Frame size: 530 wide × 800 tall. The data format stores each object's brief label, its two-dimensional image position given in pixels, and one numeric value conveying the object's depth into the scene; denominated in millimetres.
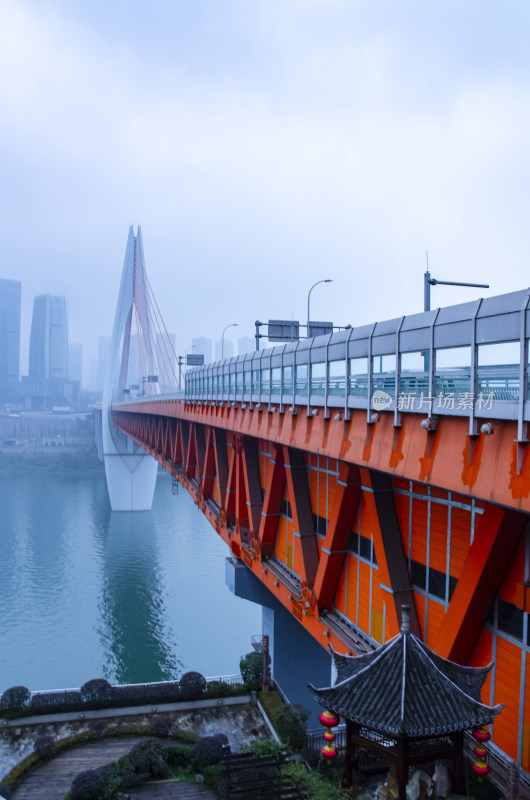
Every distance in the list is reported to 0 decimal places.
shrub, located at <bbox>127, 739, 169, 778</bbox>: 14773
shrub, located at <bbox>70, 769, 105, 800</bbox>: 13812
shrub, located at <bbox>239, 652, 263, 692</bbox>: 19766
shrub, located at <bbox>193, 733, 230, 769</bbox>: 15031
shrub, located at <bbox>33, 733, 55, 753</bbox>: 16672
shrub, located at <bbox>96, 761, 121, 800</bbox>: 13993
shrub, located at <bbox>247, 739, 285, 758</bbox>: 13952
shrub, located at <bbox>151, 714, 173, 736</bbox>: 17297
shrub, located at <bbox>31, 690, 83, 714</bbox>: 18781
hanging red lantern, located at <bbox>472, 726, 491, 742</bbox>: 7941
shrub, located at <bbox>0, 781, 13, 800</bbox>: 14805
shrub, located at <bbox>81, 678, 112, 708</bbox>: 19027
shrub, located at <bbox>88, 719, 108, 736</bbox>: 17766
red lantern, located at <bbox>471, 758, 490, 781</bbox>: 7977
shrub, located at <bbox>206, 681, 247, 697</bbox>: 19609
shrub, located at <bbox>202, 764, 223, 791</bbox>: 14102
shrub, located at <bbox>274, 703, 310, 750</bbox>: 15312
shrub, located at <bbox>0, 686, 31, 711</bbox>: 18688
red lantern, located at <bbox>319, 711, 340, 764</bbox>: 8828
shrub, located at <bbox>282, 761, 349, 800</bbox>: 10412
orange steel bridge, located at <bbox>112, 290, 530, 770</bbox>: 6797
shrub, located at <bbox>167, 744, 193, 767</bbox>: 15531
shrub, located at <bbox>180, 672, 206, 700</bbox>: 19484
